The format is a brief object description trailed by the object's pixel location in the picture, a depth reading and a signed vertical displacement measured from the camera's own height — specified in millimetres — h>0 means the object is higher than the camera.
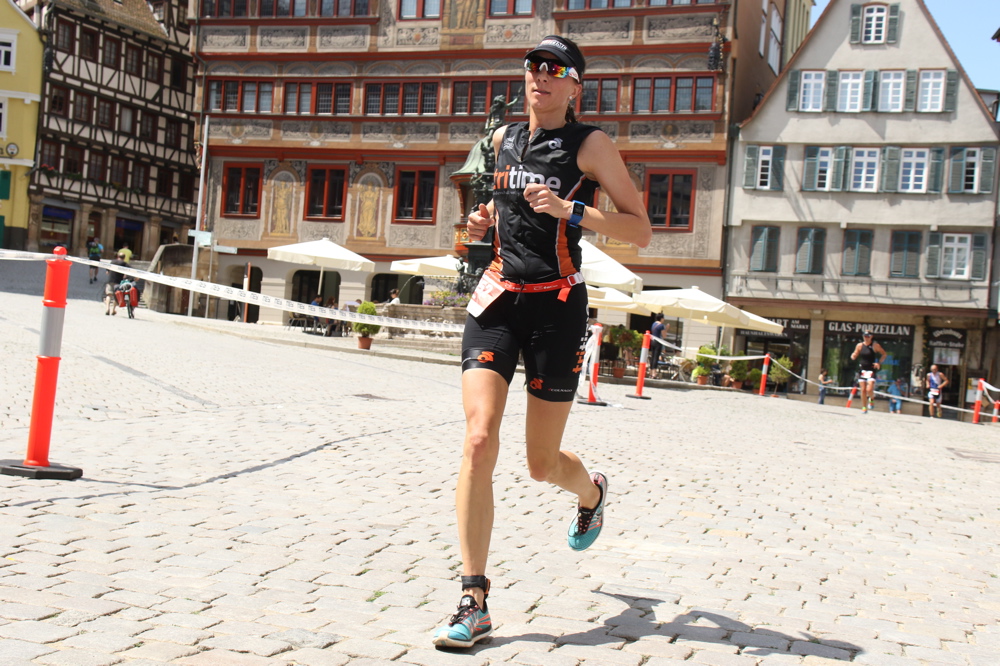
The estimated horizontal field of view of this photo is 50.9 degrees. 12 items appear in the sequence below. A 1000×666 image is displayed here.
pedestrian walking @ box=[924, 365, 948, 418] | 28875 -393
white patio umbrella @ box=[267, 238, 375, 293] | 29625 +1834
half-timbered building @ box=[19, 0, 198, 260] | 49125 +8657
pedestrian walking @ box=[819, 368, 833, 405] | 28552 -598
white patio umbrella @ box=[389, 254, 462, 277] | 28844 +1714
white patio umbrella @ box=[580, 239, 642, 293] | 22250 +1504
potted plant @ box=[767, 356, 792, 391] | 32531 -433
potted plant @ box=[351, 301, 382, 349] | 22672 -177
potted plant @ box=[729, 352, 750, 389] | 29031 -497
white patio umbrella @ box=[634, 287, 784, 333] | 25953 +1094
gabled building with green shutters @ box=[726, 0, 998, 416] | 34719 +5457
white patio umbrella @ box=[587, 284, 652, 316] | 24109 +1035
